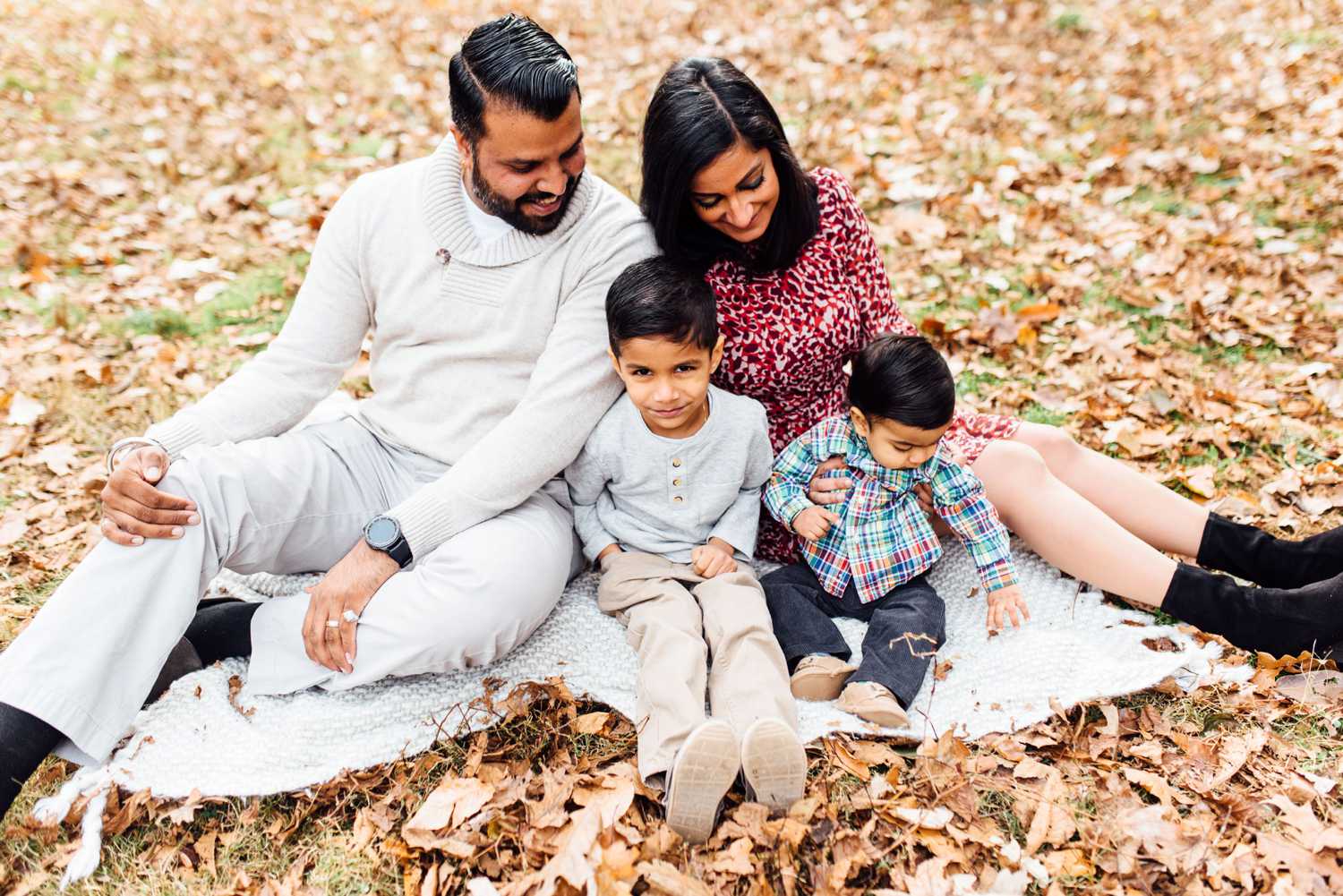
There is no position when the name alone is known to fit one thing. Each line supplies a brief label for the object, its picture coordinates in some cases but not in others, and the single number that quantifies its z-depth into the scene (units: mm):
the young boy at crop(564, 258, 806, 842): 2600
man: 2717
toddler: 3010
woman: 3041
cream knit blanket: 2887
